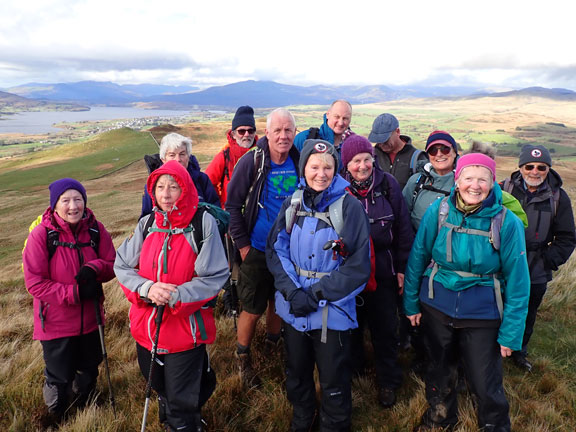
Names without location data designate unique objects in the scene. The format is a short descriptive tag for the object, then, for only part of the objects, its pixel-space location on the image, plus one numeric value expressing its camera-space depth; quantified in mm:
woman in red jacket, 3158
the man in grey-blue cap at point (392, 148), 5219
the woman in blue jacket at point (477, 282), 3041
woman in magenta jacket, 3520
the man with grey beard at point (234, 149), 5873
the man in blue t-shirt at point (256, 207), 4200
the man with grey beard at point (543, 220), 4496
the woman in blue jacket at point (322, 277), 3184
